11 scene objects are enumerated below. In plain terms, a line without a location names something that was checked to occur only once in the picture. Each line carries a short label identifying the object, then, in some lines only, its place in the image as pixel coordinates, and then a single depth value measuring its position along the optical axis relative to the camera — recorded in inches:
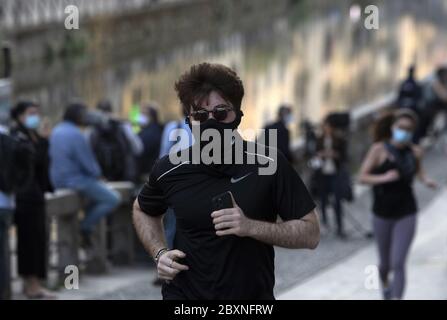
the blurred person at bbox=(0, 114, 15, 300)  414.6
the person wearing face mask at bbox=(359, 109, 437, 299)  420.2
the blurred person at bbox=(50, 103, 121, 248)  510.9
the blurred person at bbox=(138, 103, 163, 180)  580.1
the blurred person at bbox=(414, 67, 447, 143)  937.5
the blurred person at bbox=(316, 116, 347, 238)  643.5
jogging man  214.1
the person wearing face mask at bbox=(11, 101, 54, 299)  453.1
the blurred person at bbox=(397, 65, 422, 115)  875.4
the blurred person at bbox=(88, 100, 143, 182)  560.1
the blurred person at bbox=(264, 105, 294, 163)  565.5
